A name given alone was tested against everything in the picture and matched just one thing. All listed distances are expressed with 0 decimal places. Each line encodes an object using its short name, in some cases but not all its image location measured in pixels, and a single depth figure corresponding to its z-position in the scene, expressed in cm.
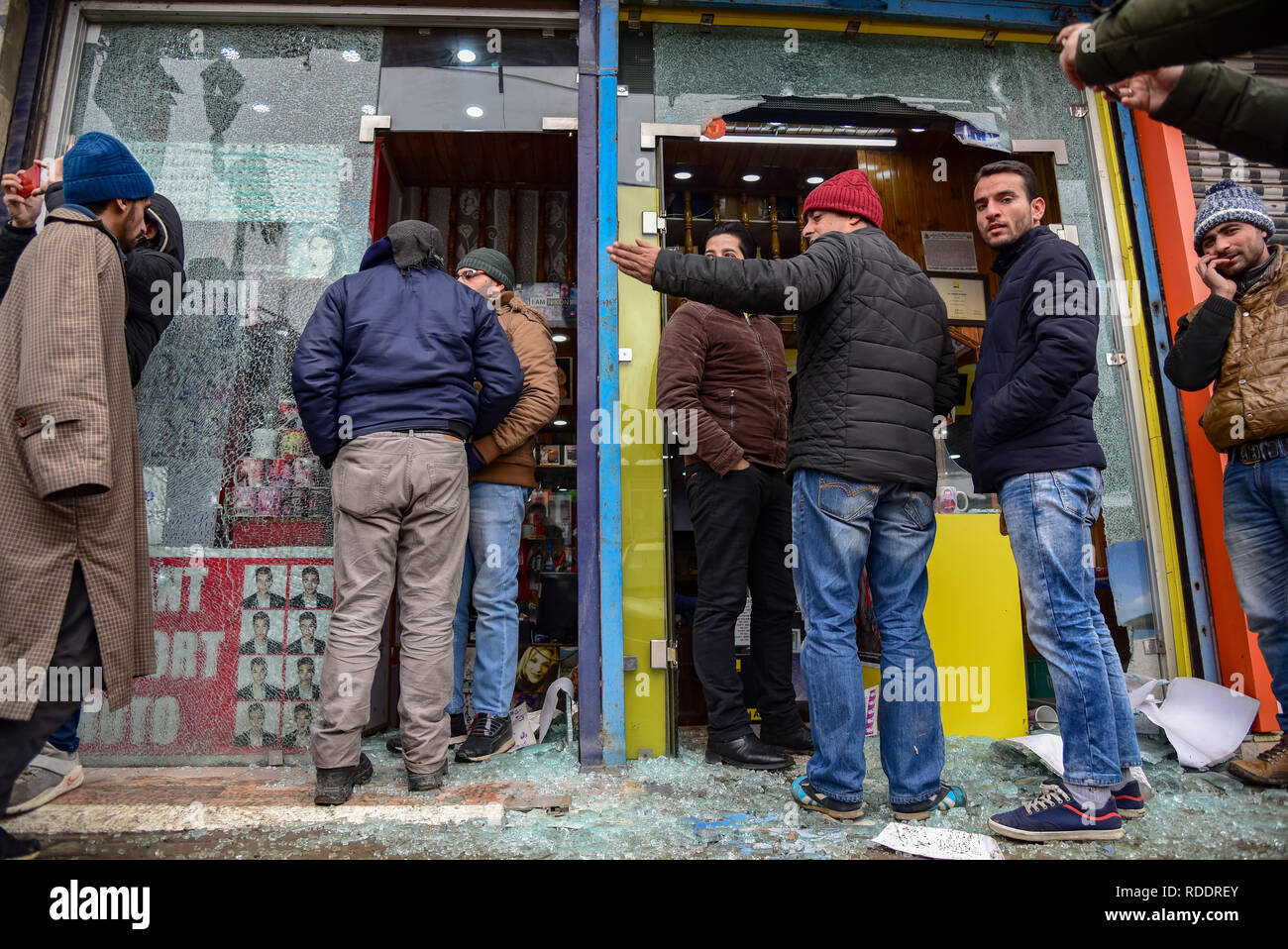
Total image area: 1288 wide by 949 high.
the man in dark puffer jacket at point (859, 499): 242
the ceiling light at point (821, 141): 472
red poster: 319
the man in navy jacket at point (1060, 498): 226
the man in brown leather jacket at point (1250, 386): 283
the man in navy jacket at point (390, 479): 268
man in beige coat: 202
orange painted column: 339
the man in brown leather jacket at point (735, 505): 314
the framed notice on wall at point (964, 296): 488
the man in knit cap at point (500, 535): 326
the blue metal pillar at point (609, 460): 323
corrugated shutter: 394
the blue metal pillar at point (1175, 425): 353
